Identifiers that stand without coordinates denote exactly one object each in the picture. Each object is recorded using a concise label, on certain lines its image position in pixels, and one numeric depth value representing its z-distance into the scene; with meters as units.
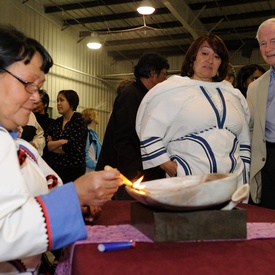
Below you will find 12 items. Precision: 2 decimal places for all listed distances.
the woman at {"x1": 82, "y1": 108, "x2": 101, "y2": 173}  4.92
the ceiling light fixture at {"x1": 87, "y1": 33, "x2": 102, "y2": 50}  10.32
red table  0.78
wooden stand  0.98
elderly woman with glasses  0.85
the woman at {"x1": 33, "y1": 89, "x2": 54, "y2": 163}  4.10
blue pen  0.89
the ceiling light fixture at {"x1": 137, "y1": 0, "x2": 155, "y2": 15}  7.59
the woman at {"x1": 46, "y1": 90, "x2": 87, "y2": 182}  3.70
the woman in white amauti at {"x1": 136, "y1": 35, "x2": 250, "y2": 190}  2.03
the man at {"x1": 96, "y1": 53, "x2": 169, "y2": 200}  2.80
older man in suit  2.41
